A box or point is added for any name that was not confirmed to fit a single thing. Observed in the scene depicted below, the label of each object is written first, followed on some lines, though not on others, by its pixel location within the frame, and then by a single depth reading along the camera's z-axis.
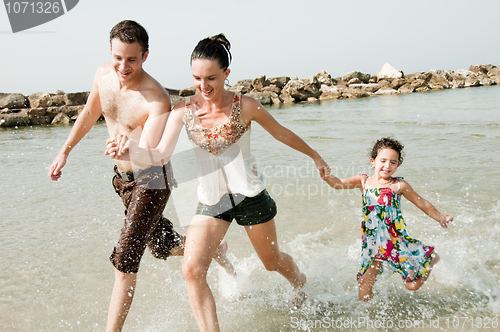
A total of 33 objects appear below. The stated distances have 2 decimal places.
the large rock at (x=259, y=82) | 30.54
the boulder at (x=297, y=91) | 28.67
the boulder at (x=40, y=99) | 22.43
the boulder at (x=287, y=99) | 28.06
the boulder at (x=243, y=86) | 29.69
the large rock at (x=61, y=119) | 20.86
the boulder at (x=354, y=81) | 34.28
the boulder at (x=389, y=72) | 36.74
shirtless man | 2.92
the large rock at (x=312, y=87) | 28.88
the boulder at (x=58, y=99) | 23.16
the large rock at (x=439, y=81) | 31.84
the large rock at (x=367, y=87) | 31.27
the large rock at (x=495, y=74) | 35.37
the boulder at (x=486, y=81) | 33.69
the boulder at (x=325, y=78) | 33.51
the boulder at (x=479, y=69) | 40.08
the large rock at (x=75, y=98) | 23.50
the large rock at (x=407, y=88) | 30.25
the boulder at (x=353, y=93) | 28.81
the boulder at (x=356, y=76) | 35.50
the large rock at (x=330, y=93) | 29.01
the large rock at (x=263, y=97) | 27.30
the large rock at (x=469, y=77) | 33.09
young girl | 3.35
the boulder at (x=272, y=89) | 29.95
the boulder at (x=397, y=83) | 31.69
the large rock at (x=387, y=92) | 30.13
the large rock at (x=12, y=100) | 21.97
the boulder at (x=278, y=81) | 31.36
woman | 2.71
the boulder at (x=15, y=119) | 19.83
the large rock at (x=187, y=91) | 25.51
